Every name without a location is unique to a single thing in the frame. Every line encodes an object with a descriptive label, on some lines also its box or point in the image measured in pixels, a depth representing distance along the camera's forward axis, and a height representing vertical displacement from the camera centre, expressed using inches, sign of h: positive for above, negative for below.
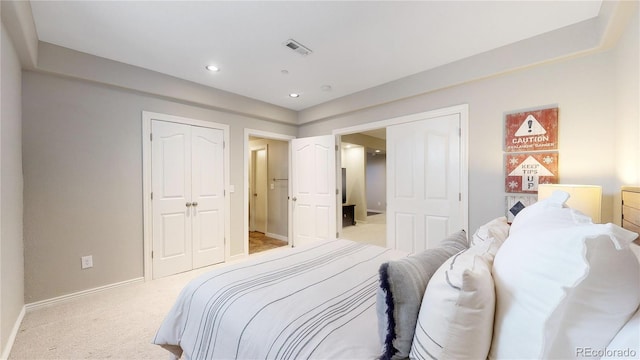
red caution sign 89.4 +17.9
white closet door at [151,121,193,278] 122.8 -9.1
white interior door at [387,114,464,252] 112.1 -1.7
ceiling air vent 92.5 +51.5
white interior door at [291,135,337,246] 159.8 -6.3
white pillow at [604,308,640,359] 23.2 -16.2
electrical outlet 103.7 -34.2
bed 25.4 -16.8
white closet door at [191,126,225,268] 135.6 -8.9
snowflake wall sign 89.7 +2.8
